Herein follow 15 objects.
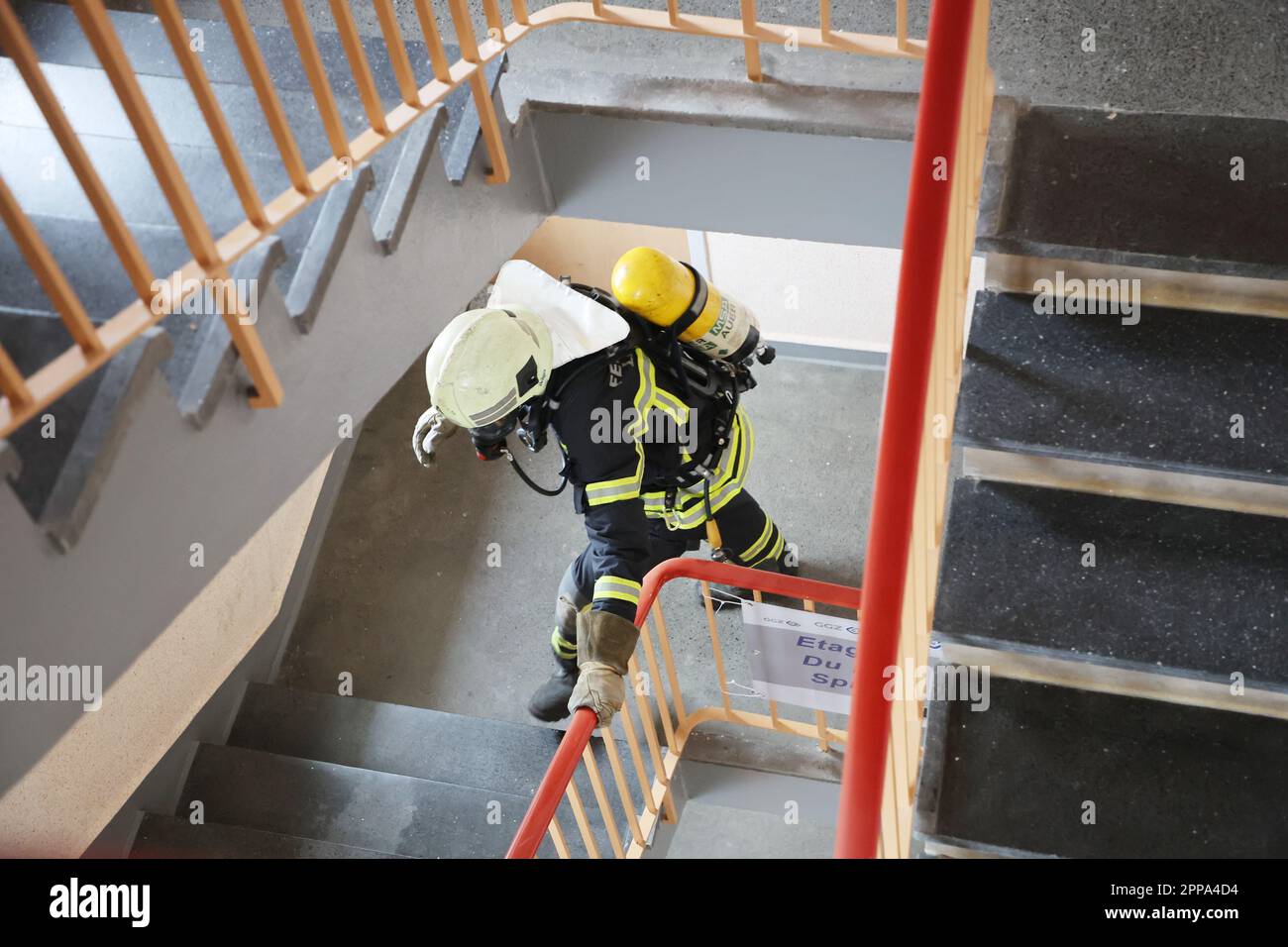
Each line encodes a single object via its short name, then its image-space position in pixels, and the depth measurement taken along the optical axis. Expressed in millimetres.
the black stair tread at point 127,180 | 2744
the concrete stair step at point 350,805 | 4609
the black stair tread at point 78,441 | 1997
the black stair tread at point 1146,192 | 2588
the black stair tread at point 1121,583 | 2340
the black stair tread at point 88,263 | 2506
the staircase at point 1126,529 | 2367
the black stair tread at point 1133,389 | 2438
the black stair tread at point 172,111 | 2893
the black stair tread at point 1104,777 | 2348
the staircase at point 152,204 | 2076
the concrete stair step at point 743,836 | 6383
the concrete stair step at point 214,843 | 4711
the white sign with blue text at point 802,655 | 3404
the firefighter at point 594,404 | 3307
